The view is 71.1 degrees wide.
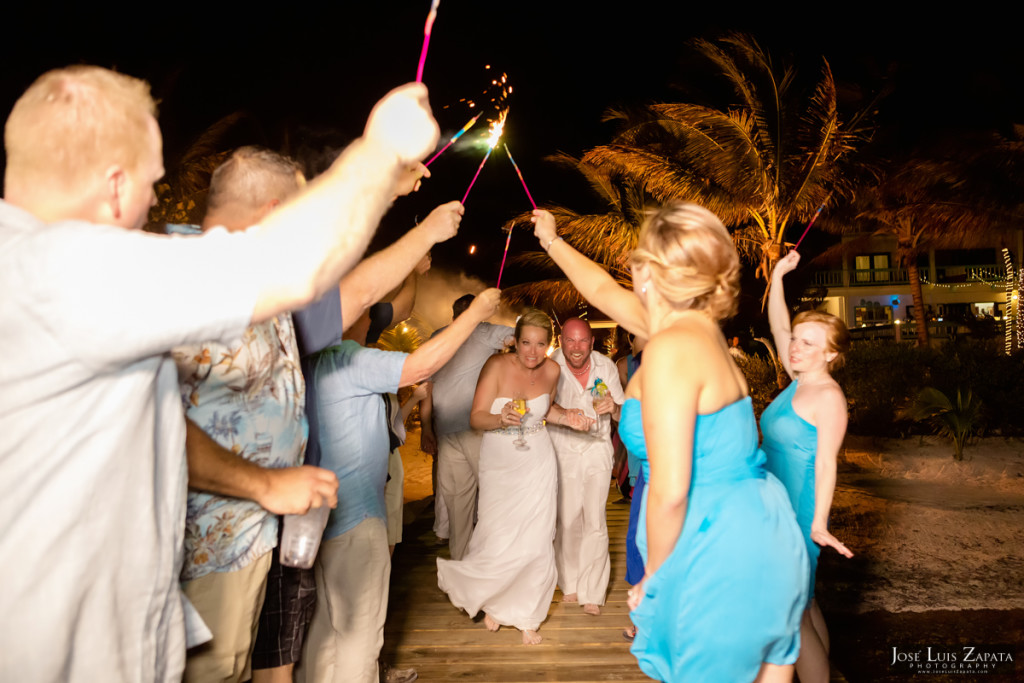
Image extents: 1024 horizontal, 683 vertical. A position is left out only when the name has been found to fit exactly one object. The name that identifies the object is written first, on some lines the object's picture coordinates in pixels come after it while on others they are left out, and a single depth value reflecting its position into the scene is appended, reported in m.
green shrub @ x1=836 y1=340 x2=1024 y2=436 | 12.66
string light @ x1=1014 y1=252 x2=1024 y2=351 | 21.98
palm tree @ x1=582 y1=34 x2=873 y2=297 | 17.22
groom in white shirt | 5.47
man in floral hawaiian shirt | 1.86
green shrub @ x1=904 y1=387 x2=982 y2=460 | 10.98
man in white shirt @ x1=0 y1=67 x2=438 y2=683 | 1.13
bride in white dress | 5.04
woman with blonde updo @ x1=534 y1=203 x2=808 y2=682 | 2.31
